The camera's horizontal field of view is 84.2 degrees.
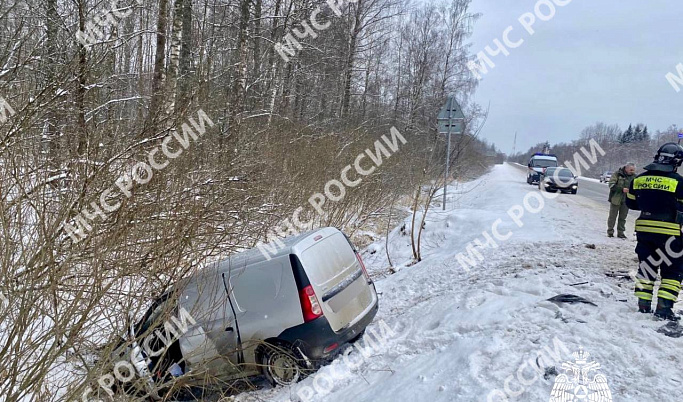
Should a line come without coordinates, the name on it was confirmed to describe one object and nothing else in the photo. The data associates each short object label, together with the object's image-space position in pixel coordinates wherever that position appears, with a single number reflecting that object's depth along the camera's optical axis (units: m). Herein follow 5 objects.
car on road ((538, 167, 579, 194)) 19.61
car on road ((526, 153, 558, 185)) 23.58
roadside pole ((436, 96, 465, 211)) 9.57
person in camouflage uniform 8.13
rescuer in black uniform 3.98
